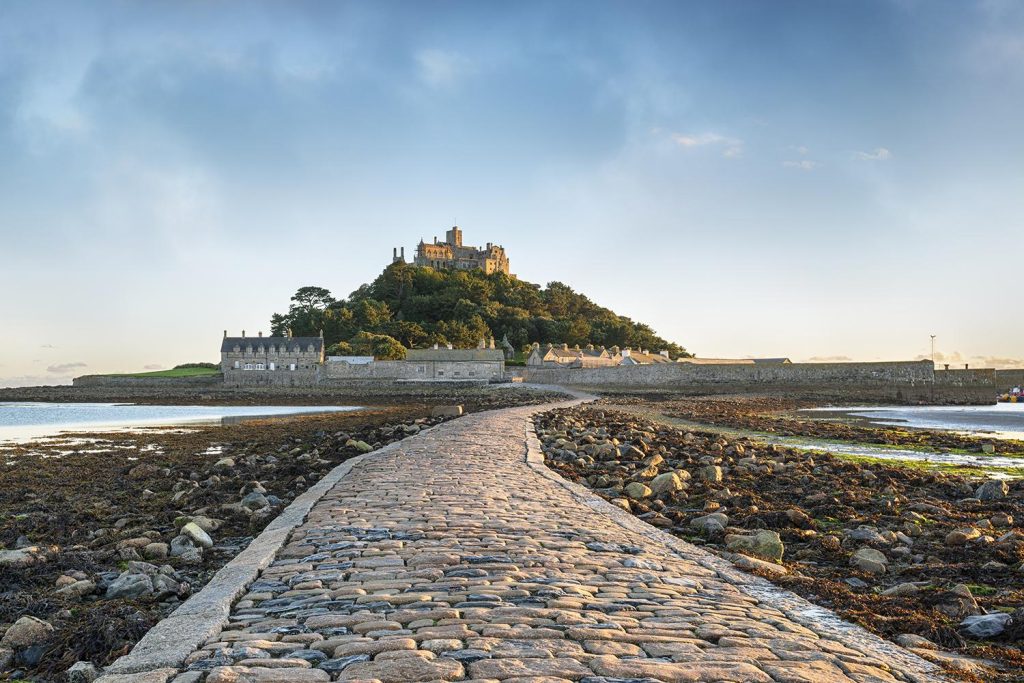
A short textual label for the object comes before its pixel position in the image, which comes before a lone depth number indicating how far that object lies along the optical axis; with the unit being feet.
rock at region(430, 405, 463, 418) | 79.82
